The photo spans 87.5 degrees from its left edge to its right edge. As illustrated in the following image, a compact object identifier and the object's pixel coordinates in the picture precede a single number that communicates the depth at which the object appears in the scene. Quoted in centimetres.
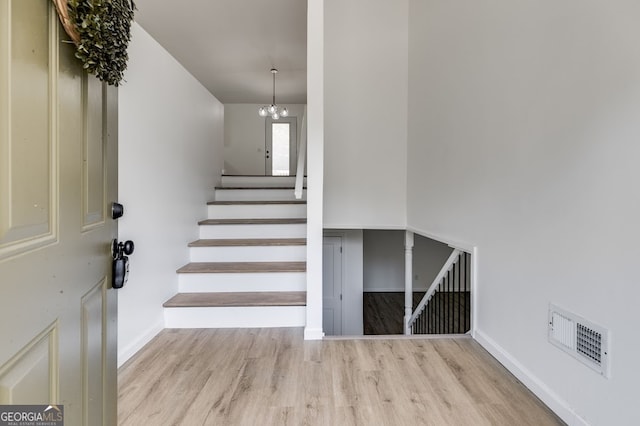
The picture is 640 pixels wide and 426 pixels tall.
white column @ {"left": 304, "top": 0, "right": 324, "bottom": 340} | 240
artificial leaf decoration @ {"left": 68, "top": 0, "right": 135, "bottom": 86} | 74
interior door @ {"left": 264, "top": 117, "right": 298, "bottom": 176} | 870
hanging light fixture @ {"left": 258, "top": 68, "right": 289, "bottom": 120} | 584
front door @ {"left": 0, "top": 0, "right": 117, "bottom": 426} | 59
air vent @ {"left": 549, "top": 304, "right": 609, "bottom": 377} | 132
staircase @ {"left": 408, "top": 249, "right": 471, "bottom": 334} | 279
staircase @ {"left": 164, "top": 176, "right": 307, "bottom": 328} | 257
